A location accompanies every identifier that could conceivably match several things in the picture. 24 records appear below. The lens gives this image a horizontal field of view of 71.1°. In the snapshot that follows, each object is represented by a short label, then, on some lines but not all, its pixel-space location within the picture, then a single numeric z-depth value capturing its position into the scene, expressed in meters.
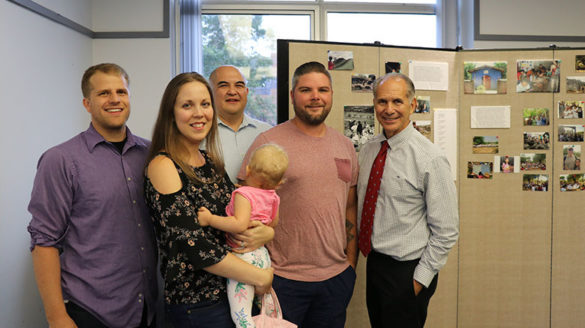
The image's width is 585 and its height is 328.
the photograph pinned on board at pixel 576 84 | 3.06
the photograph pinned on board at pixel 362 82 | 2.97
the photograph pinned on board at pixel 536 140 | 3.08
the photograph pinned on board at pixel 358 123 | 2.98
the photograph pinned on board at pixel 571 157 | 3.09
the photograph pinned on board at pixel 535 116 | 3.07
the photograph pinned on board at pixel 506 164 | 3.08
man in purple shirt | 1.52
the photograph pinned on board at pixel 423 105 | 3.05
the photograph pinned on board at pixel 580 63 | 3.05
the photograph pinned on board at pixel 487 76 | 3.06
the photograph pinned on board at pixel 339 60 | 2.93
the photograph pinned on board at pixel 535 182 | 3.08
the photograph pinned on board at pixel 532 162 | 3.08
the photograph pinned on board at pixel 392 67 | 3.01
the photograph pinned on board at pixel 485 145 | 3.08
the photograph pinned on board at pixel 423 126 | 3.06
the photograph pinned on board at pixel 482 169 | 3.09
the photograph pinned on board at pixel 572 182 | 3.08
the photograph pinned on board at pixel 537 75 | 3.05
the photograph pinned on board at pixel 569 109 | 3.07
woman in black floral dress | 1.34
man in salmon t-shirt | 1.92
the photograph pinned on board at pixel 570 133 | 3.08
